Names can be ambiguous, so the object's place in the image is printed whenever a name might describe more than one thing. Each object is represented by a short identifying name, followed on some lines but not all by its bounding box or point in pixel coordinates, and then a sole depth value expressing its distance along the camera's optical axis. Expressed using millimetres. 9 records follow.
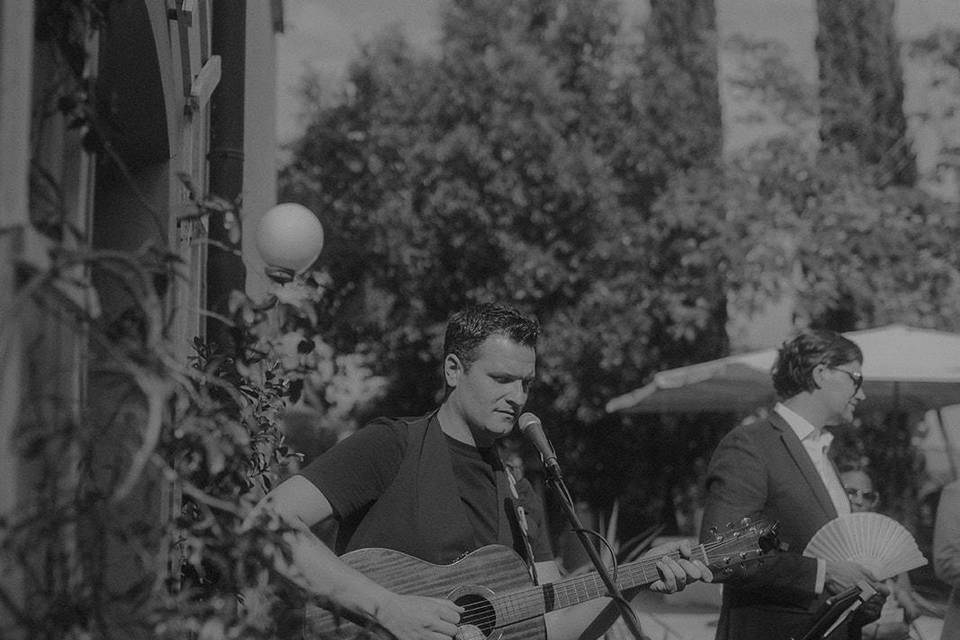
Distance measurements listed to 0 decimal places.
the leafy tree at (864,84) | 16031
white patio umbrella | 9992
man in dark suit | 4414
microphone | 3541
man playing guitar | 3525
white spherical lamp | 5125
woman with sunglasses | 4922
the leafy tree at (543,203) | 15398
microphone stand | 3392
